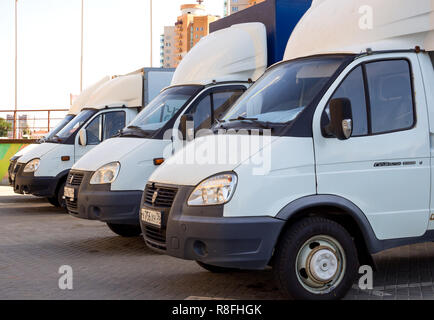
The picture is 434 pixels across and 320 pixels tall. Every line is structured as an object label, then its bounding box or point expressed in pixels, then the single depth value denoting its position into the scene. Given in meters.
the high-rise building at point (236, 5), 94.39
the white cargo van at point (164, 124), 8.73
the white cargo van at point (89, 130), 13.07
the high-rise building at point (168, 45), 158.25
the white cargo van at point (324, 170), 5.56
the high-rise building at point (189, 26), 120.16
